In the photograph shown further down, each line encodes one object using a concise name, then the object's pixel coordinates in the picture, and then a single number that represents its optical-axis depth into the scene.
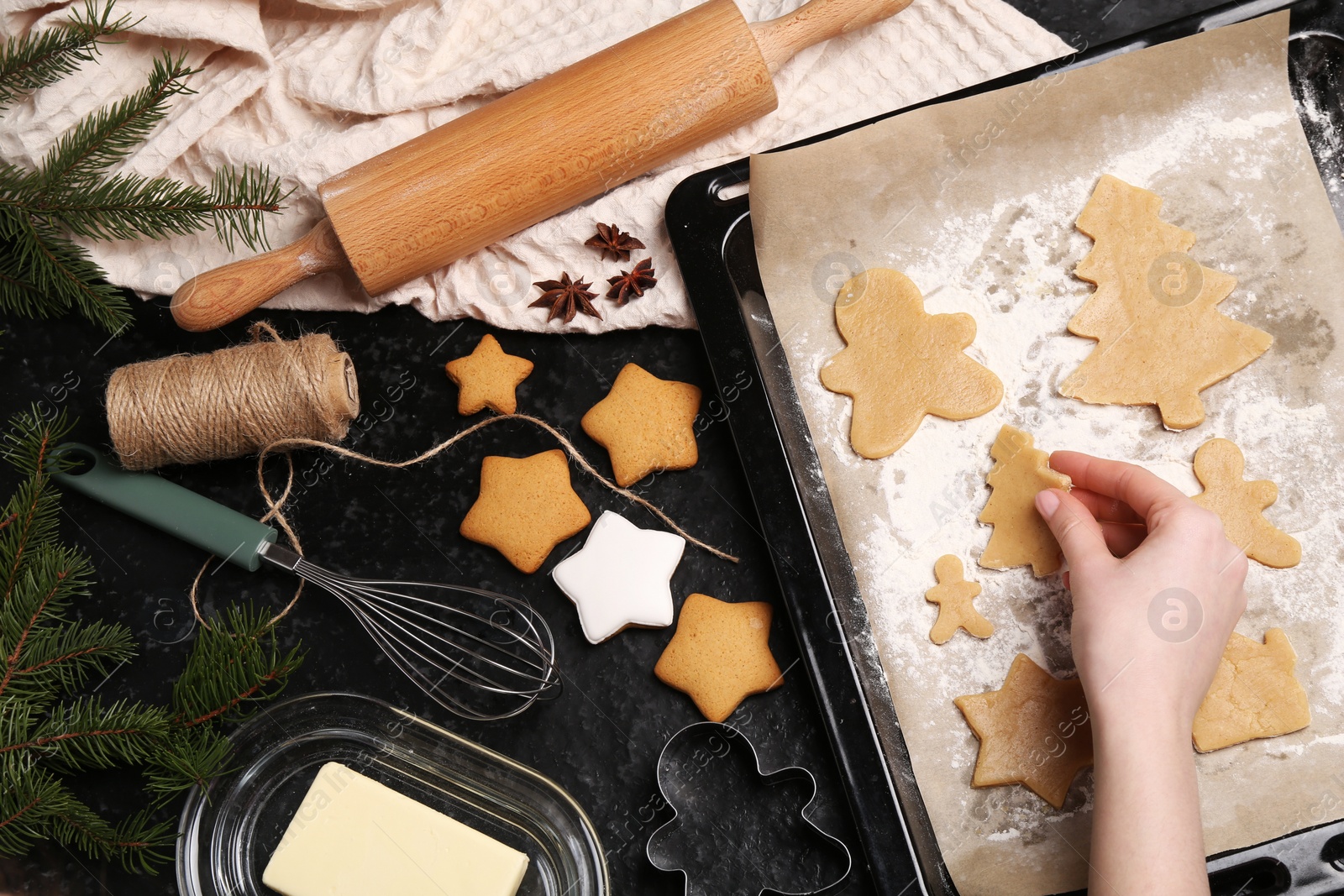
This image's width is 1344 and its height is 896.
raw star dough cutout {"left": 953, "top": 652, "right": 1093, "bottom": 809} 0.93
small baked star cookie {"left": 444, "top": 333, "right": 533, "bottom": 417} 1.00
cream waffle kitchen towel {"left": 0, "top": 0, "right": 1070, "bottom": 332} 1.01
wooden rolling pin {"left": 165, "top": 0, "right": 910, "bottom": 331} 0.98
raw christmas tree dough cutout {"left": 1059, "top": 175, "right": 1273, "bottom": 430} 0.96
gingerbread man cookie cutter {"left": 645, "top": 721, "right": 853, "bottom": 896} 0.95
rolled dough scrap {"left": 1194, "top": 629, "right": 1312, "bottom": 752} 0.93
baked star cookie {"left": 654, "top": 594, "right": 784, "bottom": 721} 0.96
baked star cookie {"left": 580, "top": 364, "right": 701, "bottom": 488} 0.99
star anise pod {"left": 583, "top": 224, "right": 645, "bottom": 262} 1.01
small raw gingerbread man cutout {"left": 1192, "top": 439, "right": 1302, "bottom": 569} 0.95
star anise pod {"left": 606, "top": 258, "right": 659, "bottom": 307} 1.00
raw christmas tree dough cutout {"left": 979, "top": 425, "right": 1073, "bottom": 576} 0.95
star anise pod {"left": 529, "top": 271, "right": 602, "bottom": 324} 1.01
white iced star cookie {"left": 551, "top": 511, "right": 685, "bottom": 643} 0.97
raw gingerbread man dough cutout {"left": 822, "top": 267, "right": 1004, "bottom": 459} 0.97
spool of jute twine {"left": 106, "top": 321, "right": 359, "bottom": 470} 0.96
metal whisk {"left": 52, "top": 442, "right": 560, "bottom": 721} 0.98
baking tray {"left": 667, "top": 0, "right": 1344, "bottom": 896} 0.93
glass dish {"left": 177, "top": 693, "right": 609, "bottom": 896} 0.96
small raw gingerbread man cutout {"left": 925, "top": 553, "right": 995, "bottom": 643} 0.95
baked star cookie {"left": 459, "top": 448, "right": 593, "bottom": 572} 0.99
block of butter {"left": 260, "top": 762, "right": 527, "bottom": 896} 0.94
